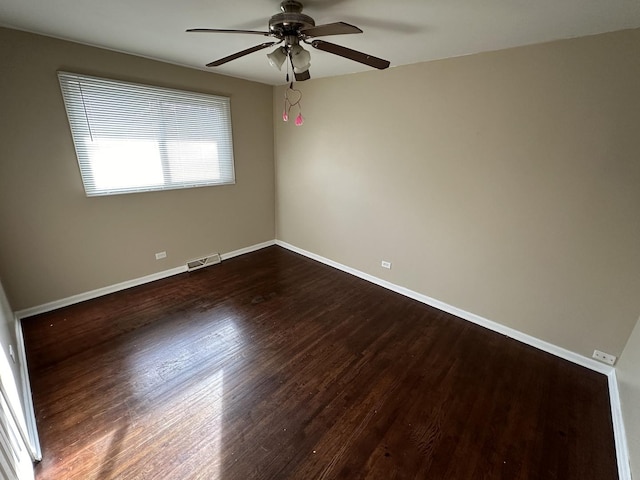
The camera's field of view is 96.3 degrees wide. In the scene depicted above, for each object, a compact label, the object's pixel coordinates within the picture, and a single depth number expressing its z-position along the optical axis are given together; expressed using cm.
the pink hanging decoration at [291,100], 386
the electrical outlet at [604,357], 222
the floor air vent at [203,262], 382
